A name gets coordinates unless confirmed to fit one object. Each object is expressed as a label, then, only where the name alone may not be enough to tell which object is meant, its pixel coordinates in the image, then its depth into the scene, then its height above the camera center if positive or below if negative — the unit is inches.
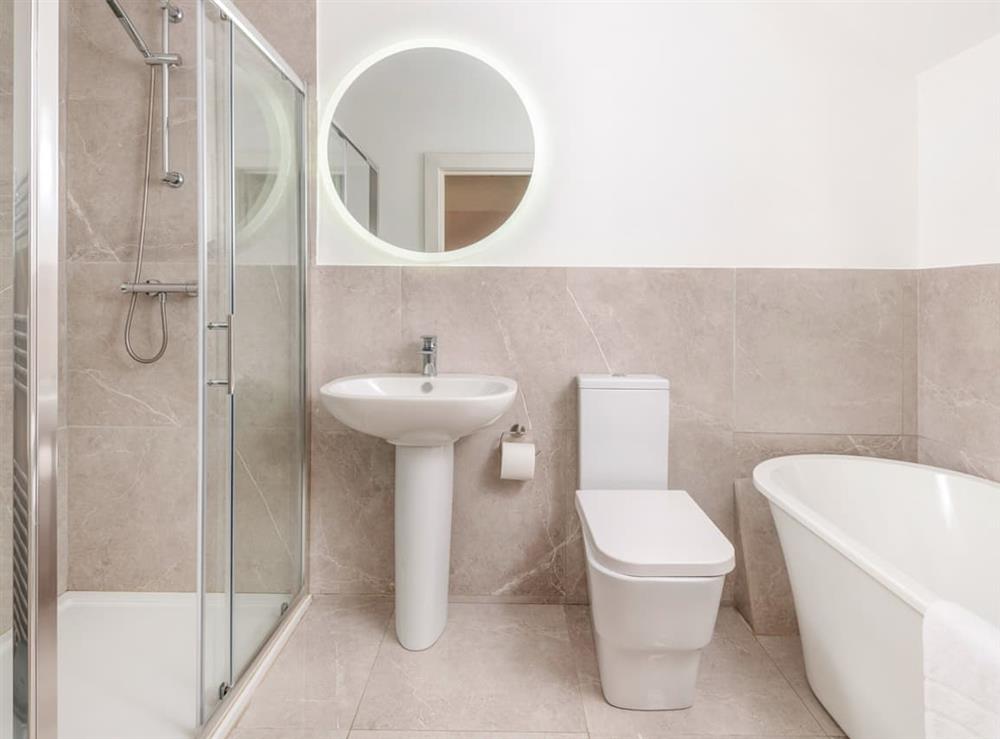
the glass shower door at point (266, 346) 67.2 +1.7
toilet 58.8 -20.8
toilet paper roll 83.2 -13.0
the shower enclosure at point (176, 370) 61.7 -1.2
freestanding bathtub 49.3 -19.2
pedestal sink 69.2 -9.9
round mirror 88.1 +30.3
